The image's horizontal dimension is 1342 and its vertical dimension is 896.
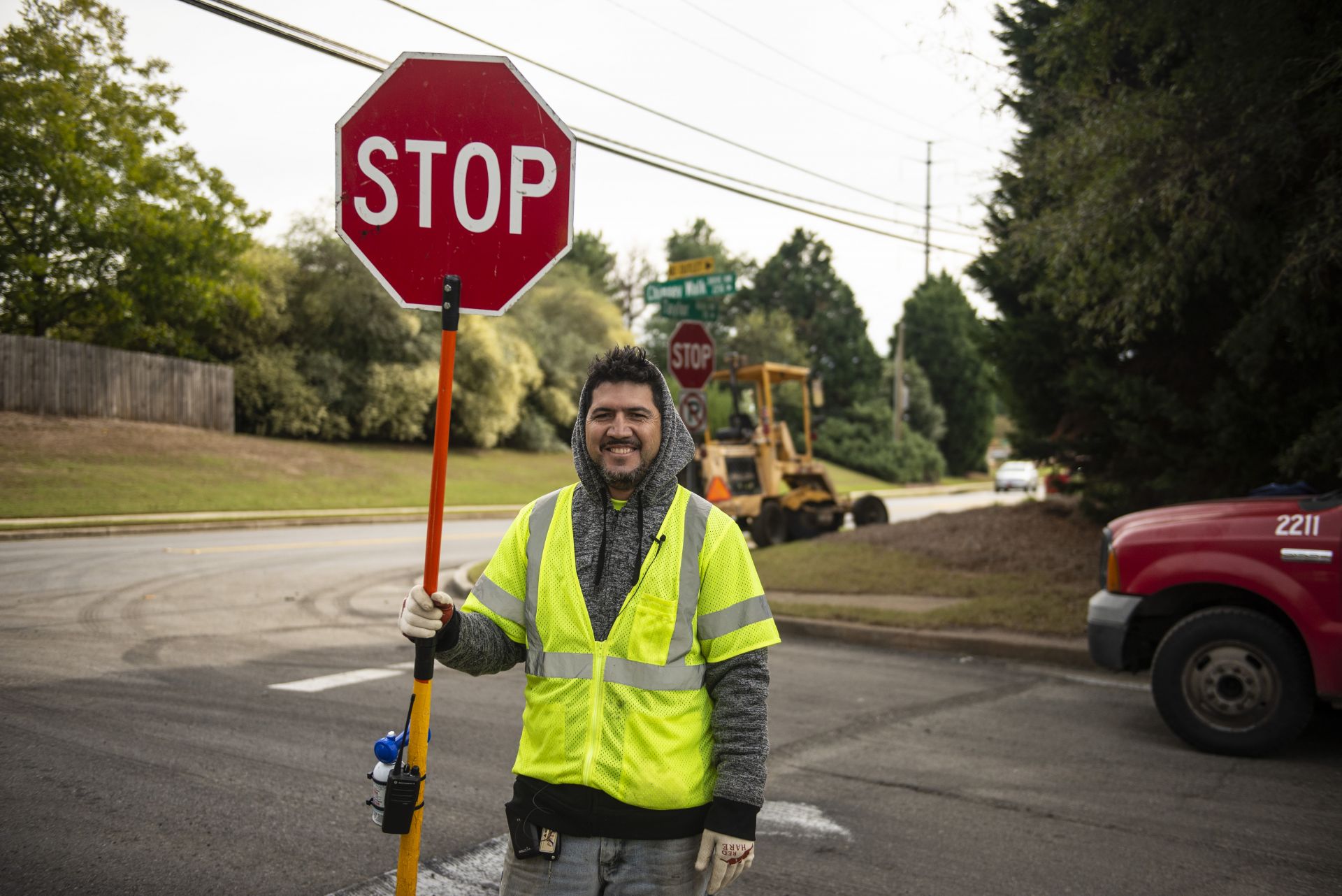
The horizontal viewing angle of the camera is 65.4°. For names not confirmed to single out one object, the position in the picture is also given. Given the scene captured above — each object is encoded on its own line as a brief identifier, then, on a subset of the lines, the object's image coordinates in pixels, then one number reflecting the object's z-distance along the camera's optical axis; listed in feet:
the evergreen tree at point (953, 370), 201.16
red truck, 18.17
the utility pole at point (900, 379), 157.64
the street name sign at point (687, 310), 45.52
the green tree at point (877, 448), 167.94
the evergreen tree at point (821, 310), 203.92
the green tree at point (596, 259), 221.25
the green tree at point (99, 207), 66.90
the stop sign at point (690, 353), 38.81
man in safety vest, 7.68
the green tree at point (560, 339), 136.67
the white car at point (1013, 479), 150.10
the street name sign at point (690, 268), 45.52
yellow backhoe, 53.31
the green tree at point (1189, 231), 26.45
